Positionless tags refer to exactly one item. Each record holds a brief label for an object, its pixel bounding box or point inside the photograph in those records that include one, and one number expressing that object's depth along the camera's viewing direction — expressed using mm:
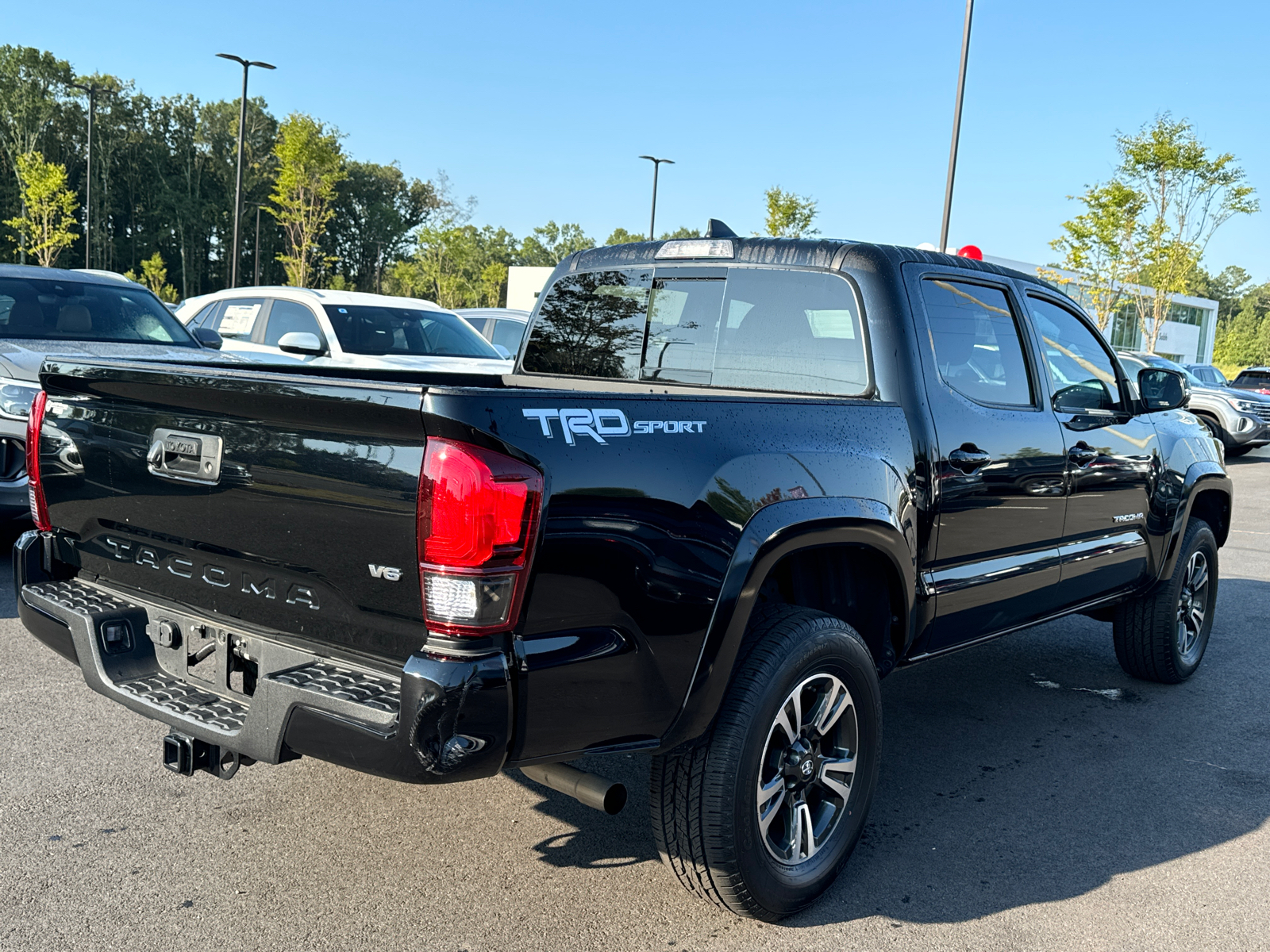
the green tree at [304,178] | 31250
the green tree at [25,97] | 55781
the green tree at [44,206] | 36656
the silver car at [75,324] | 6402
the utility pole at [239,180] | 26158
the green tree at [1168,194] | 27844
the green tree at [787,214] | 31125
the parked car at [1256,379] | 25547
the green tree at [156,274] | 46031
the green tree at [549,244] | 76106
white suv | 9672
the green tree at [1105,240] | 28372
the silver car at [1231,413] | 18844
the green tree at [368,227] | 70938
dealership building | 60875
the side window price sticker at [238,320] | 10461
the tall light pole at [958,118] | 18344
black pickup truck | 2271
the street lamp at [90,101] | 36938
